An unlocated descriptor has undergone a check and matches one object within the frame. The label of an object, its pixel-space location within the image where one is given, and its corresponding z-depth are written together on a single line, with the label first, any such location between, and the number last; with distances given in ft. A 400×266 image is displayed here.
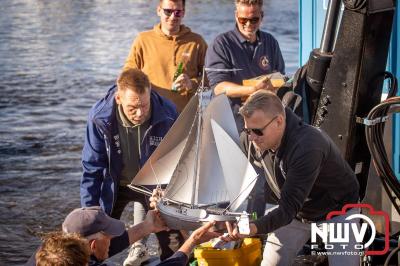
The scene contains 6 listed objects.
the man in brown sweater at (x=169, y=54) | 48.14
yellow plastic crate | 38.60
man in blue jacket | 41.39
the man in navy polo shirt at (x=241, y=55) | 46.01
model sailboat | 36.91
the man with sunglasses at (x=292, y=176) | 34.30
